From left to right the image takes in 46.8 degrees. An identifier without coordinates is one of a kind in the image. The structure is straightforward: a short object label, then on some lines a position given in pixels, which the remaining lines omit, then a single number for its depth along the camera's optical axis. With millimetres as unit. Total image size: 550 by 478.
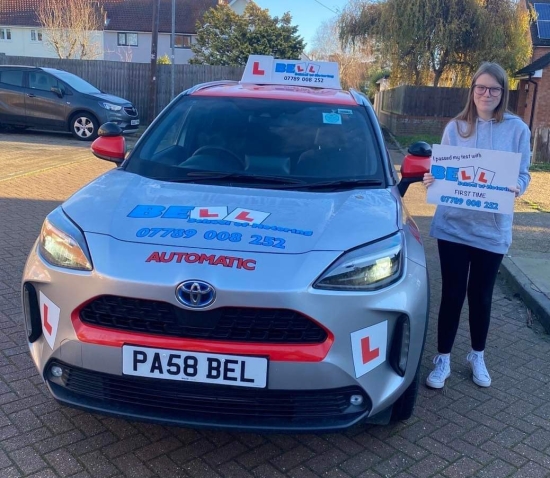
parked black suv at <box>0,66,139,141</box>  15570
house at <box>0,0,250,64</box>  49594
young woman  3607
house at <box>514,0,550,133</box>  21703
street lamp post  21516
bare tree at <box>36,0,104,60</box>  39281
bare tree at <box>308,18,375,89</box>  49844
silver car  2549
